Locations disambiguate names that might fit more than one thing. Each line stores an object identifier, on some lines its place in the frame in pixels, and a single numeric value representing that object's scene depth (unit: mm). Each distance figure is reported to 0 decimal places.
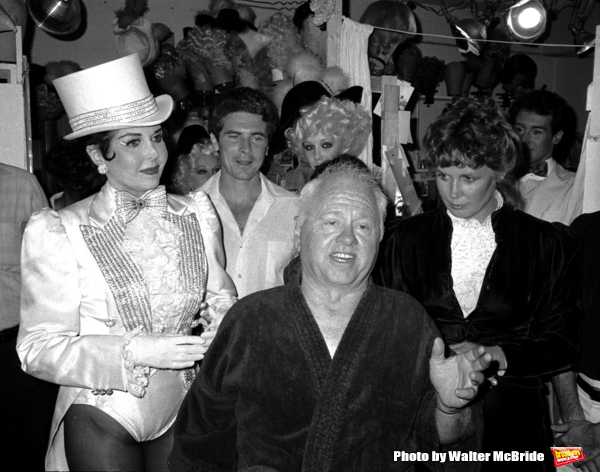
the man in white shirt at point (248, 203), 3062
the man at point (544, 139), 4059
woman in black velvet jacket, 2176
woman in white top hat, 1780
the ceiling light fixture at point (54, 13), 5801
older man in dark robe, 1684
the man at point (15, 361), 3086
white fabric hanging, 4031
